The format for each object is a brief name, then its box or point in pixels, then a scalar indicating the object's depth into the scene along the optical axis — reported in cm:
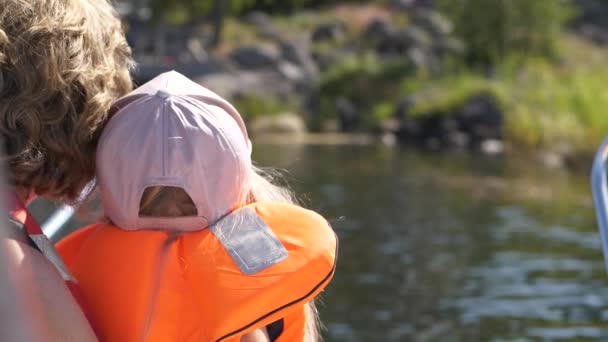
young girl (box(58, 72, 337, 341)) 151
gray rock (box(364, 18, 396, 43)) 2902
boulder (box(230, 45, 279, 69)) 2669
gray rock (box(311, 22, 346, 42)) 2937
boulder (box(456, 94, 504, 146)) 2105
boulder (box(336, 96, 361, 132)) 2398
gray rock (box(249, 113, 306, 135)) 2222
